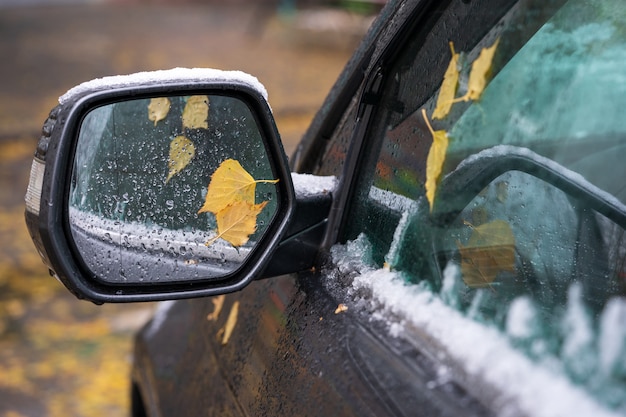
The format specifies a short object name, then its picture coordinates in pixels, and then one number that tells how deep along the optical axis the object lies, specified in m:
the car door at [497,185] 1.19
